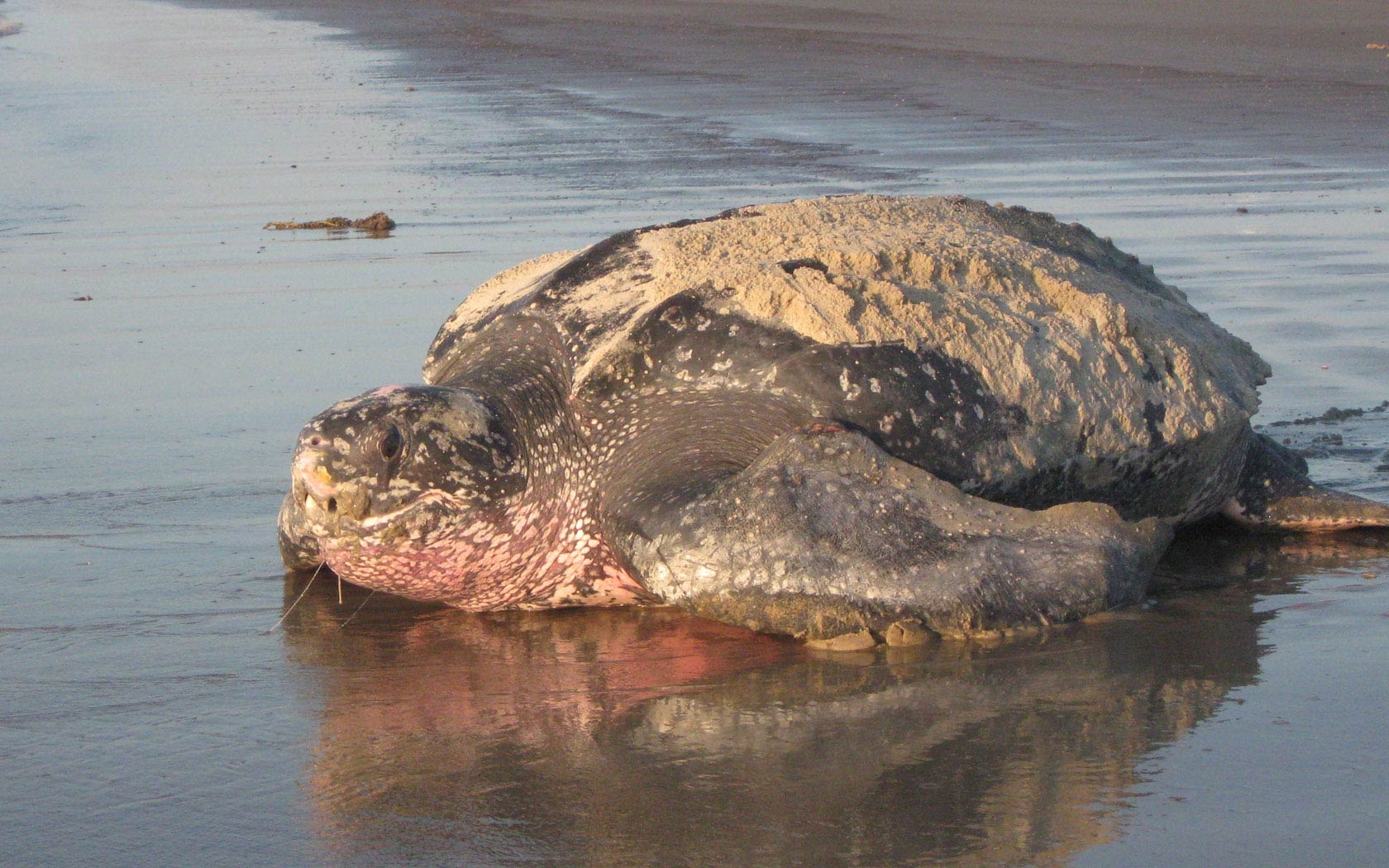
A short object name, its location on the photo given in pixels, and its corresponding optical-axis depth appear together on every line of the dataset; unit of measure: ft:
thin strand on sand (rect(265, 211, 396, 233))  68.13
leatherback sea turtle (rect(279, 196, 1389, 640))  25.13
